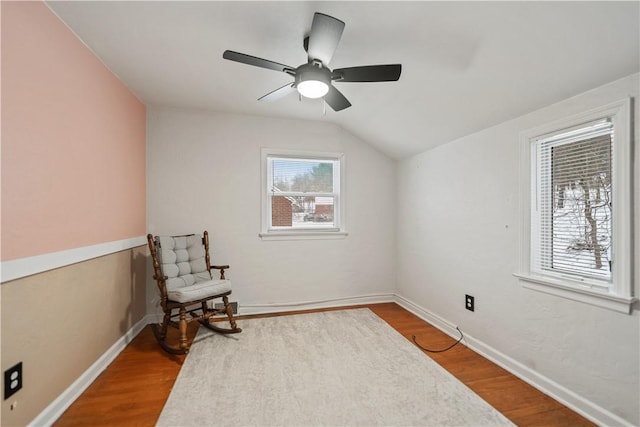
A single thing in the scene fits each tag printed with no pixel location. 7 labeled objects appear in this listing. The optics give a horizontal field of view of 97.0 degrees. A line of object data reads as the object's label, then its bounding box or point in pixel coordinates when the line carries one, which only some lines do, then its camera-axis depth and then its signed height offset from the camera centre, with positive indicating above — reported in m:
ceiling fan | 1.48 +0.90
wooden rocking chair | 2.46 -0.64
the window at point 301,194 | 3.49 +0.28
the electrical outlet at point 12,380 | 1.35 -0.81
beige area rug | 1.66 -1.17
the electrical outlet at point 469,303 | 2.59 -0.79
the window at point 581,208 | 1.55 +0.06
